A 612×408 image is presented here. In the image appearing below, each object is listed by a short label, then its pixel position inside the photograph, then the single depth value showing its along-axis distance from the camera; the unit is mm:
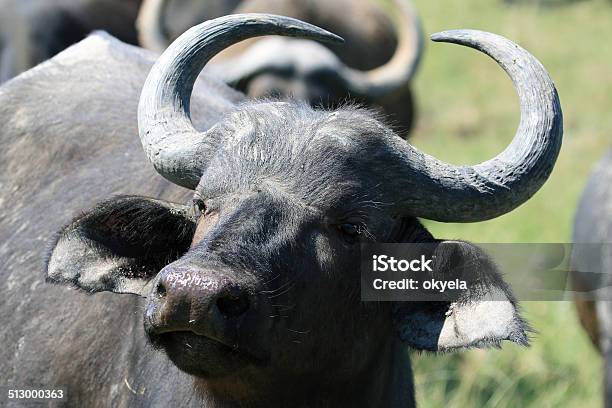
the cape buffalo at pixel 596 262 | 15606
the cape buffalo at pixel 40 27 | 23891
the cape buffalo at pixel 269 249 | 7836
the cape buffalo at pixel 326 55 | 23891
